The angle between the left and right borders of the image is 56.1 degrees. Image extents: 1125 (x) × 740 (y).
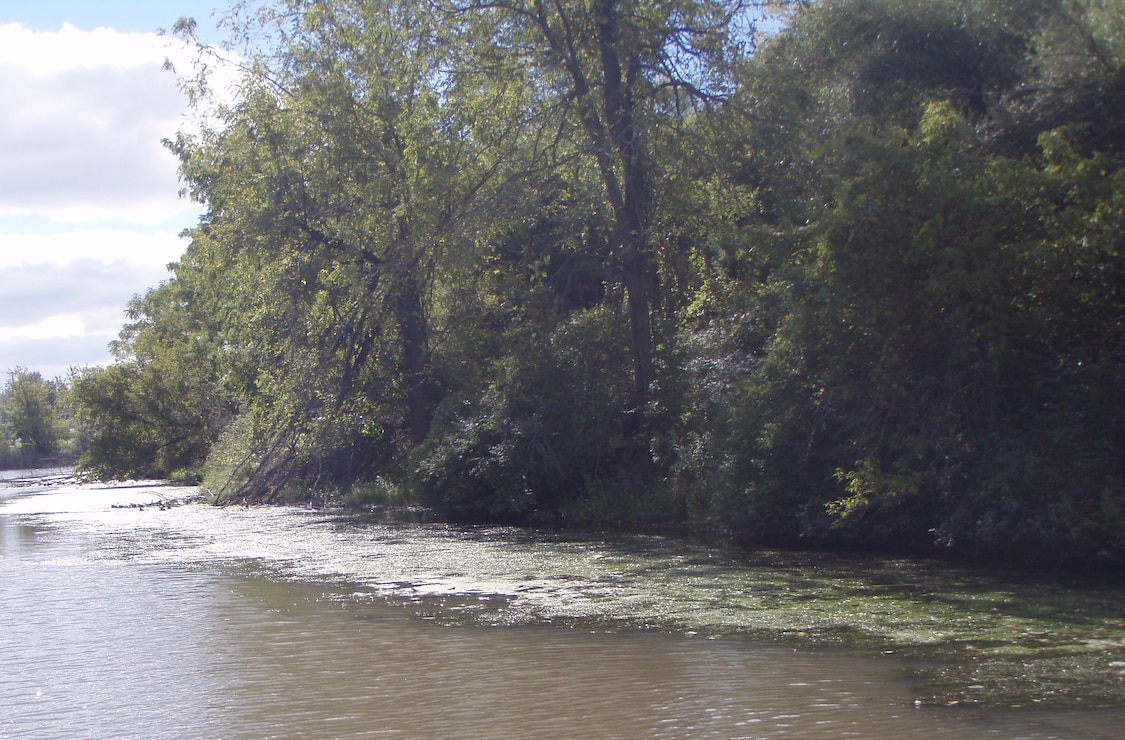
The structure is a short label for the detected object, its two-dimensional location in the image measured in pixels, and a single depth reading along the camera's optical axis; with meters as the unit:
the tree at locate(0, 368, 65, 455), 79.06
